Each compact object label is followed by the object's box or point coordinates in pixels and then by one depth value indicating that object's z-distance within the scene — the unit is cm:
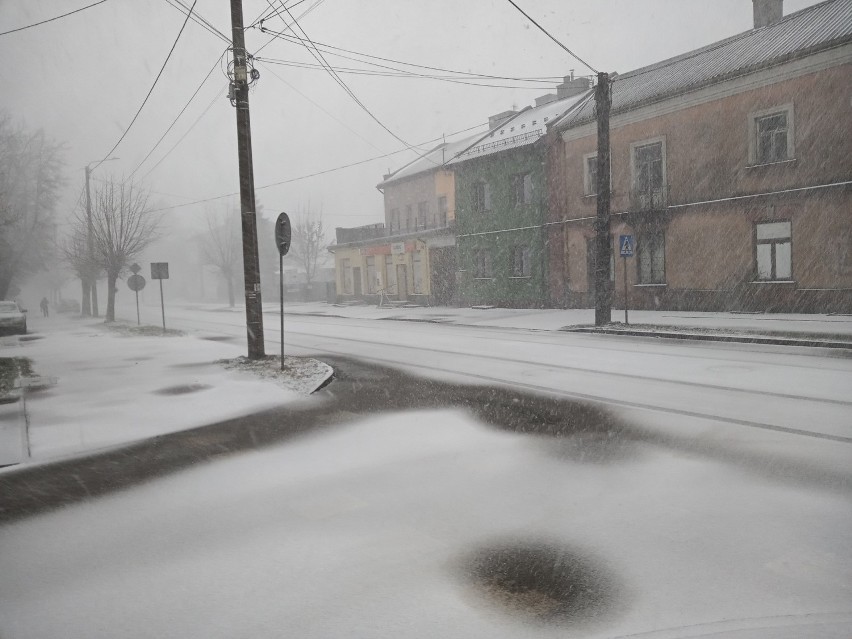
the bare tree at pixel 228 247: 5138
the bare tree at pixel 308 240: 5416
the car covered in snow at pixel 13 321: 2375
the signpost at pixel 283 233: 999
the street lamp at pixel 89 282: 3005
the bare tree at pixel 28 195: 3460
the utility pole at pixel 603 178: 1673
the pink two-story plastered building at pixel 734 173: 1788
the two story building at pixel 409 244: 3375
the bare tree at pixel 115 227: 2706
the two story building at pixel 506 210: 2728
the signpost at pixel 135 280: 2272
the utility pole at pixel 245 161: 1133
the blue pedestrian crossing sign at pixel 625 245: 1635
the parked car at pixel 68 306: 5463
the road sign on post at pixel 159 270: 1923
